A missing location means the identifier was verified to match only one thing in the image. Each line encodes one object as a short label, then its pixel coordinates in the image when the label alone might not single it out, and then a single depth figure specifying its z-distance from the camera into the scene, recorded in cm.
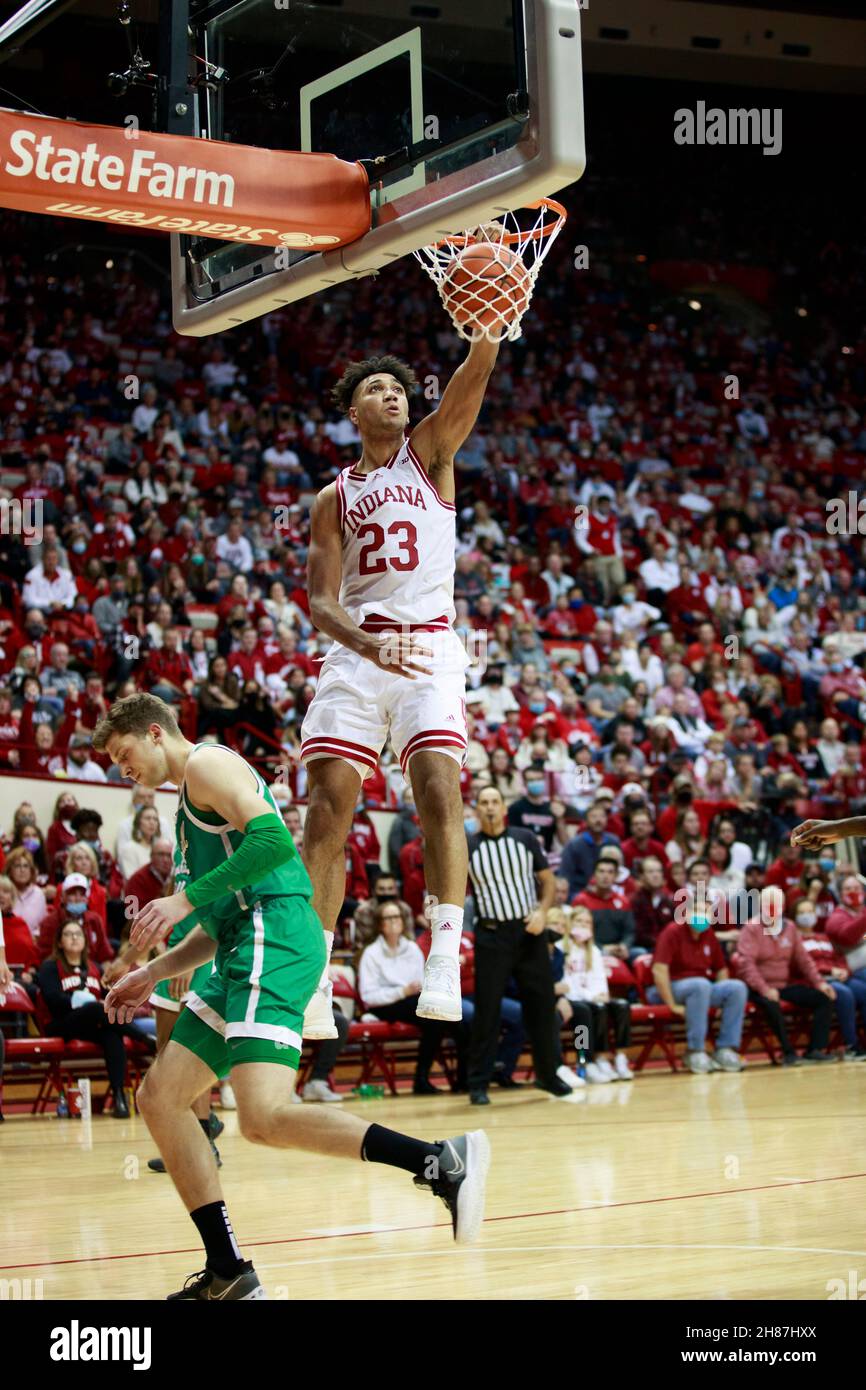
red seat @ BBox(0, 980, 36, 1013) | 1201
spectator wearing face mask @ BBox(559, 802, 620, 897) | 1507
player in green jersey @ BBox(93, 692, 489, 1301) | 502
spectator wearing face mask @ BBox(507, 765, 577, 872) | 1554
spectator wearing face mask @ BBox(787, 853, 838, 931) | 1595
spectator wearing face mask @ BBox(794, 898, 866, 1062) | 1534
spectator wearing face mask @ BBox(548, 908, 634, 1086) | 1364
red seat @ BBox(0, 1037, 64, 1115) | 1144
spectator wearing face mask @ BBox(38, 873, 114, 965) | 1200
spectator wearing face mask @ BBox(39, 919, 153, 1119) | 1147
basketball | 612
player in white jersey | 620
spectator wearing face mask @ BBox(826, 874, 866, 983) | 1554
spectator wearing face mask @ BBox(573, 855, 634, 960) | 1466
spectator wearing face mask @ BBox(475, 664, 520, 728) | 1714
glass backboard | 553
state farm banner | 578
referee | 1224
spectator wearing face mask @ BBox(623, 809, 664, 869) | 1548
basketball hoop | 609
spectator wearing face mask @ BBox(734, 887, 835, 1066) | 1477
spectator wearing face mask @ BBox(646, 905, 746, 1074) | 1435
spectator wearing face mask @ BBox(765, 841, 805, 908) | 1605
